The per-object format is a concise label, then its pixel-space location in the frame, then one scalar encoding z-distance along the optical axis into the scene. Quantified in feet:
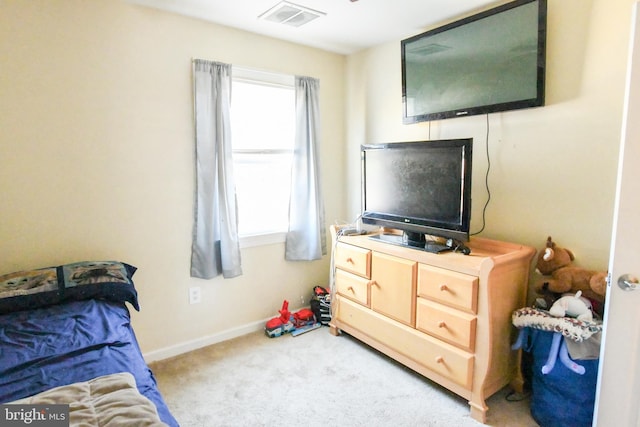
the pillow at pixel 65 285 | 5.90
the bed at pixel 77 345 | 3.46
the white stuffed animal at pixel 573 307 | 6.04
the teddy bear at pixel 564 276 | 6.18
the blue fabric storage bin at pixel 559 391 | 5.78
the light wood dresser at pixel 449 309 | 6.39
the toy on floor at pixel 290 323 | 9.68
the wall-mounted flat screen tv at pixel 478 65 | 6.91
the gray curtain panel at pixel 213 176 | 8.54
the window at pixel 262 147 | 9.43
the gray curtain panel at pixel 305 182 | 10.23
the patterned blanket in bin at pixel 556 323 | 5.70
